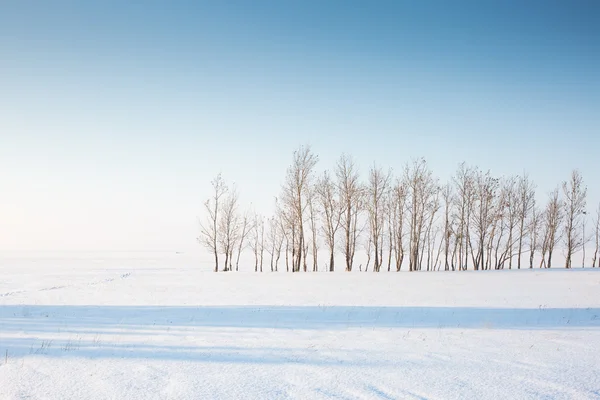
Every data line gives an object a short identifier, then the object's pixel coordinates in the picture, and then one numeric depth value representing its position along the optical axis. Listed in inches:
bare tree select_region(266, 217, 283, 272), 2263.8
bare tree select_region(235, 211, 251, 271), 1898.4
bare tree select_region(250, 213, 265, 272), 2304.3
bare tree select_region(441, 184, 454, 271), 1758.1
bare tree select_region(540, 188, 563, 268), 1772.1
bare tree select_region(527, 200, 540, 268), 1767.1
